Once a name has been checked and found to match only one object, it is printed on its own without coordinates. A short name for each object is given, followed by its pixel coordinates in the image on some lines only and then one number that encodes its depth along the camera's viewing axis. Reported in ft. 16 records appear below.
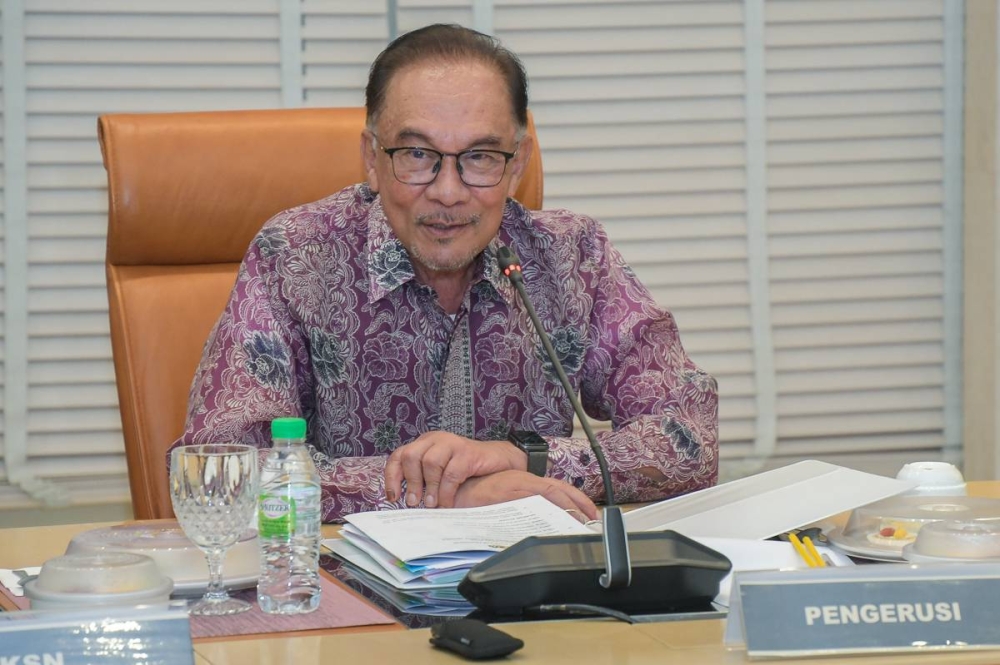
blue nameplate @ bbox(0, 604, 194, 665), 9.53
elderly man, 12.77
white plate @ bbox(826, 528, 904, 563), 10.79
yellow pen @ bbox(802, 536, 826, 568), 10.65
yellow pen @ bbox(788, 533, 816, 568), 10.66
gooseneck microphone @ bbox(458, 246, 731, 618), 10.25
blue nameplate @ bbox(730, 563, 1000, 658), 9.81
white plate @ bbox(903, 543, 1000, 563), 10.43
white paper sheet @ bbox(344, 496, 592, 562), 10.72
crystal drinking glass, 10.35
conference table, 9.87
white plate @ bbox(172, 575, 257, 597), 10.52
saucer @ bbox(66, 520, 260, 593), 10.54
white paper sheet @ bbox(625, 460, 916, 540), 11.17
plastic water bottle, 10.37
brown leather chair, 13.34
